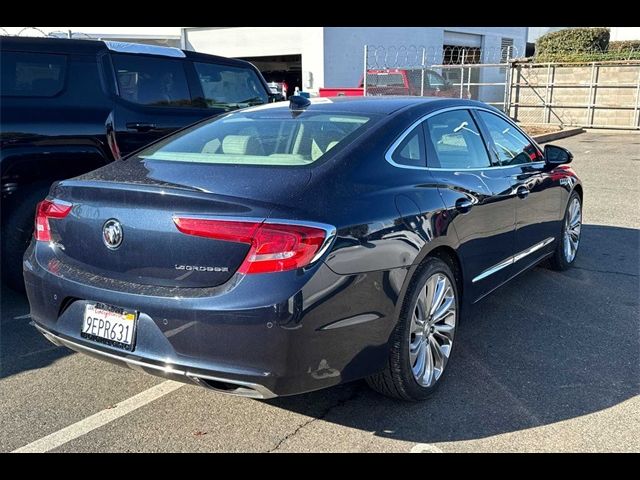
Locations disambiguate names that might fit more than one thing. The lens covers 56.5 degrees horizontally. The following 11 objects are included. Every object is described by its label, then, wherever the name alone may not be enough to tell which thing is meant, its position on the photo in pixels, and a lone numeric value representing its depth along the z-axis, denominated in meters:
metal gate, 17.94
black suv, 4.55
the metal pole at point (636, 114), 17.67
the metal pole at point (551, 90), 19.06
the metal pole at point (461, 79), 18.05
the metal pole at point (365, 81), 17.08
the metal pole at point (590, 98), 18.20
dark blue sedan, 2.49
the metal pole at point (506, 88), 18.74
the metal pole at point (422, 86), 17.50
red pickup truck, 17.50
